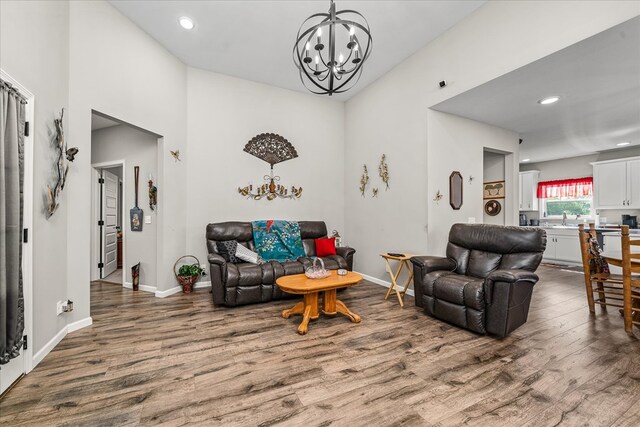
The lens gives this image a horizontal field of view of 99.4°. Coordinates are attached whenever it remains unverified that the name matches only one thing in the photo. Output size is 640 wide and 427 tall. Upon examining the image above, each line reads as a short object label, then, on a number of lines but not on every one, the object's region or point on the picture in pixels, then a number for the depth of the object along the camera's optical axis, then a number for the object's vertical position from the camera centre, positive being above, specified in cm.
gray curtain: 168 -6
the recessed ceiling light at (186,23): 326 +237
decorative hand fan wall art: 465 +105
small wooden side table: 361 -76
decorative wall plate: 466 +13
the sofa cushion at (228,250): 386 -50
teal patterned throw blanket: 411 -38
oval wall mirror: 394 +37
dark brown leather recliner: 254 -67
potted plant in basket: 397 -88
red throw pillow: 437 -51
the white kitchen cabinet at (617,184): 589 +68
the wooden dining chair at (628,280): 257 -65
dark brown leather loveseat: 336 -73
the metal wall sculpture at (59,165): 235 +47
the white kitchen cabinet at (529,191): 774 +67
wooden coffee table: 271 -82
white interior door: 496 -13
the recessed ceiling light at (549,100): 353 +152
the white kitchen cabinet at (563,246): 618 -75
